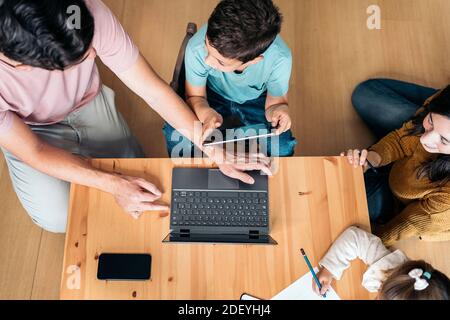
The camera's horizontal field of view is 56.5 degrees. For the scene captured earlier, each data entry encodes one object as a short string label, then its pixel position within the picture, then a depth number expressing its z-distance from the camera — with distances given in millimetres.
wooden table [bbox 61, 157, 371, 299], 950
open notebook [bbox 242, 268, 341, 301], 947
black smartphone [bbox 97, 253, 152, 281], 945
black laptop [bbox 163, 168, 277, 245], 978
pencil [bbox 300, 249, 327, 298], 938
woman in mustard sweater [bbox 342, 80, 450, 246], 1124
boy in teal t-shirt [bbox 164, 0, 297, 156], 1004
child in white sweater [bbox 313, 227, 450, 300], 901
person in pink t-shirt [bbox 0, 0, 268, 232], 767
